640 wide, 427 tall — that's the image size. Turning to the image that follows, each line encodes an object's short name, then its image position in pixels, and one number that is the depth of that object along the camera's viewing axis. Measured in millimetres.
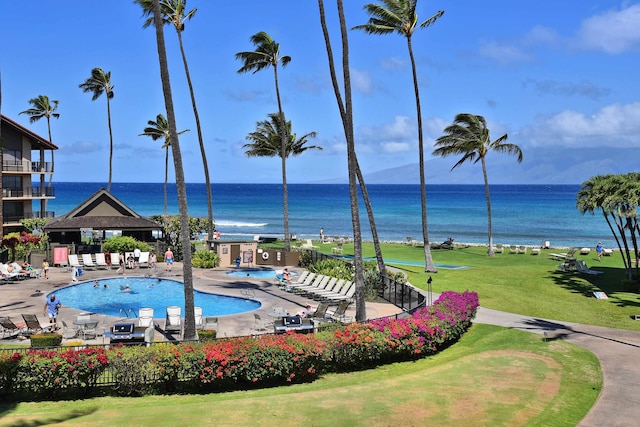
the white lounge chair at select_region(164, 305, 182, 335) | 20031
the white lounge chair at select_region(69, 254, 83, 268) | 34344
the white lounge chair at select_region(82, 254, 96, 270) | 34562
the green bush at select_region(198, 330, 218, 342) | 17734
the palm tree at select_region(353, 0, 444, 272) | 31859
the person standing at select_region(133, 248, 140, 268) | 36219
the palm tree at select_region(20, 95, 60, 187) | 69562
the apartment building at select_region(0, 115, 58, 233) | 49156
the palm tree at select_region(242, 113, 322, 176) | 46062
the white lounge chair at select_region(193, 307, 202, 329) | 19903
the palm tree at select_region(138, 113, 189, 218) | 54906
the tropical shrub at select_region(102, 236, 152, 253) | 37031
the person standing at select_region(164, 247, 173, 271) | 35031
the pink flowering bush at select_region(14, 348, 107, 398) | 13492
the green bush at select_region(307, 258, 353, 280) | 29392
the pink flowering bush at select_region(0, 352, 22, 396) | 13391
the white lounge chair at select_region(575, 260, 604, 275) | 33688
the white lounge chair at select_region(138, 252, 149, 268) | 36000
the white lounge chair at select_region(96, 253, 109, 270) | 35000
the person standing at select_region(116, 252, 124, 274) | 33697
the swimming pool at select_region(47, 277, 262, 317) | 25219
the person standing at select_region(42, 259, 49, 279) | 30306
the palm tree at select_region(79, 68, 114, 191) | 58969
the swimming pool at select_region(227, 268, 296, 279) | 33812
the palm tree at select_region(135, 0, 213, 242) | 34844
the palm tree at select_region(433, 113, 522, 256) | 46188
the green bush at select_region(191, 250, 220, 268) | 36025
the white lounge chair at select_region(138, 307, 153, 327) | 20047
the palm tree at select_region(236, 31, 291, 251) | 39719
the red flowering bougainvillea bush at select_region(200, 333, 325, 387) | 14172
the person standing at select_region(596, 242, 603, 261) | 42719
